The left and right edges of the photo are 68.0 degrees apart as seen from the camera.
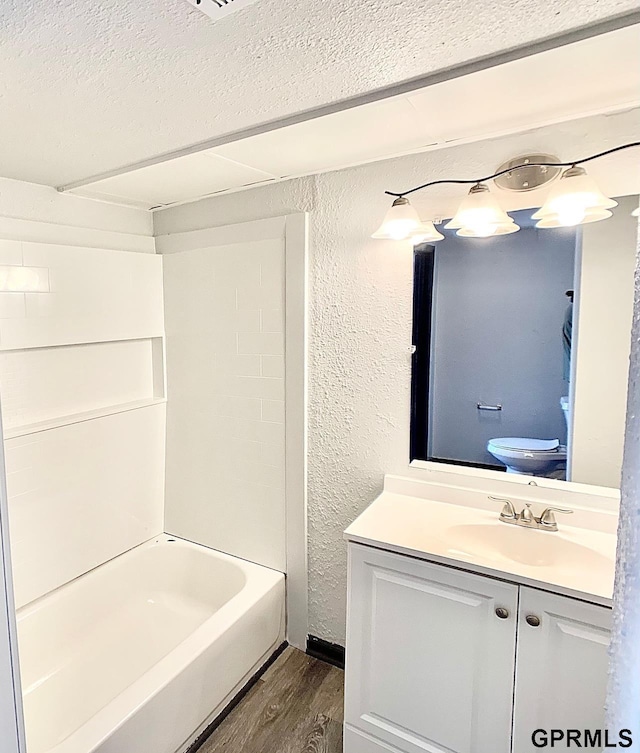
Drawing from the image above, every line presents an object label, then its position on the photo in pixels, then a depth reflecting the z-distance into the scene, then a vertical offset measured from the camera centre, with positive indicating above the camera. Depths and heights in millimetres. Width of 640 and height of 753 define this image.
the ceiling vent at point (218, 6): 897 +624
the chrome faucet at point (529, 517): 1616 -637
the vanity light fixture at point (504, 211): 1456 +415
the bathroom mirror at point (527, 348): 1596 -53
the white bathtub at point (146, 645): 1599 -1323
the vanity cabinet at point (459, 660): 1307 -988
